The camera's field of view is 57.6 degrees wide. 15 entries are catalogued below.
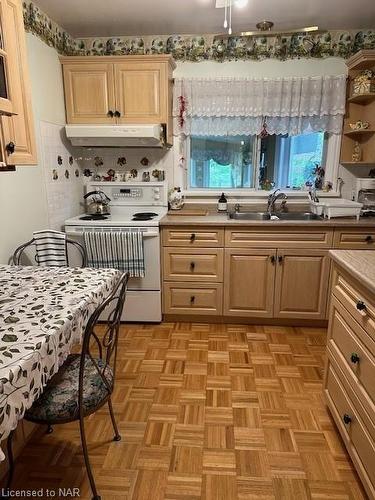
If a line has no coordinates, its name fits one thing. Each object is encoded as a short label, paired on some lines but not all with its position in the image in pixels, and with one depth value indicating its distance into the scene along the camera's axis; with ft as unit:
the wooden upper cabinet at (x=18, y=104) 5.05
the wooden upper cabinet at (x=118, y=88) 9.09
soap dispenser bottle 10.55
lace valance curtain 9.78
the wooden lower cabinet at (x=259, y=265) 8.86
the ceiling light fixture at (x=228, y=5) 6.98
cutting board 9.89
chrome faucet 10.39
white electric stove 8.94
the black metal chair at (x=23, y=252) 7.19
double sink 10.05
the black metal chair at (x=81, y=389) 4.12
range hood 8.80
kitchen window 10.62
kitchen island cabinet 4.28
